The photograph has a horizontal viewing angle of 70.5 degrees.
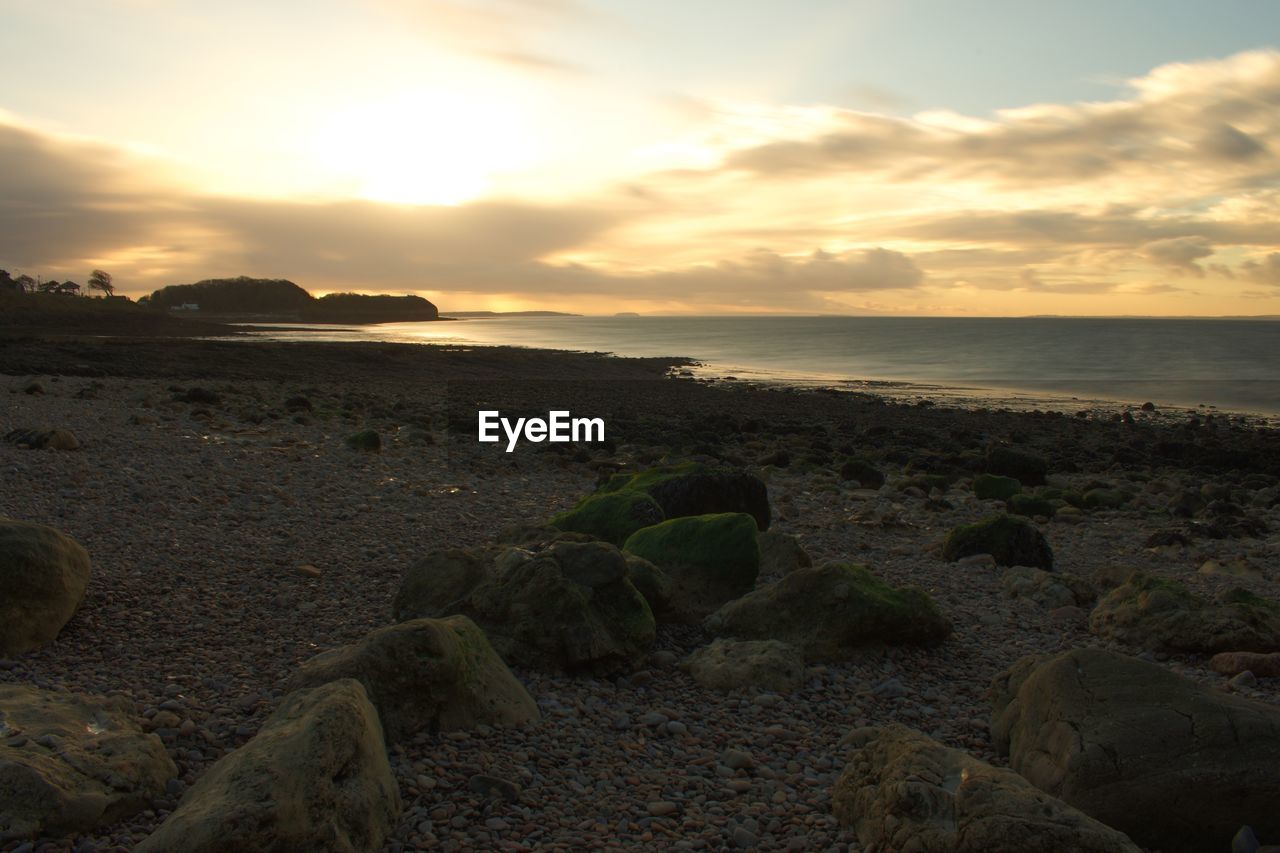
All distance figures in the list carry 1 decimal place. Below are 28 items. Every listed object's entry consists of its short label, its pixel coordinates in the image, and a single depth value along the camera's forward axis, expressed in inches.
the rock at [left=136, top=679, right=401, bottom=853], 135.8
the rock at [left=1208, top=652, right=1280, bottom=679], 245.9
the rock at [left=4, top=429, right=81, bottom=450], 478.9
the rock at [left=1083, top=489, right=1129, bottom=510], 563.8
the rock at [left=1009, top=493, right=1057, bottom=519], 528.4
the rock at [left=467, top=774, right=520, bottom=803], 175.3
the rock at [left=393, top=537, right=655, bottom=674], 239.6
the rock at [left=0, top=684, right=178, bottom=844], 147.1
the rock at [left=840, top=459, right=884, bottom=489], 612.1
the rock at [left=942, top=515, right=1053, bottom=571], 382.6
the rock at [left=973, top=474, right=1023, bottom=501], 581.0
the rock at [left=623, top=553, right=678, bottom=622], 277.6
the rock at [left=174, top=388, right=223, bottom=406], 802.8
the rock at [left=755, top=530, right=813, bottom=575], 340.5
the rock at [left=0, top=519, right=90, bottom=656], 223.3
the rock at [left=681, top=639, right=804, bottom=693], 239.0
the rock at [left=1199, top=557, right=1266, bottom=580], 398.0
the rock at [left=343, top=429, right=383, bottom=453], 617.0
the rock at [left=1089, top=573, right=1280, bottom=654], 266.5
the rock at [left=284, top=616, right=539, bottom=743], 192.7
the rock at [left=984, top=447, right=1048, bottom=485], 660.7
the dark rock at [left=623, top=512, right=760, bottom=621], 300.8
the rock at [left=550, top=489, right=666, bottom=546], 354.9
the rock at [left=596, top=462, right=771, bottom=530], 393.7
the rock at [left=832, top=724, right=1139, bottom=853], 139.7
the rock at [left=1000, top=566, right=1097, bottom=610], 327.6
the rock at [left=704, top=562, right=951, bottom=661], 263.4
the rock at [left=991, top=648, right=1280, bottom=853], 162.9
